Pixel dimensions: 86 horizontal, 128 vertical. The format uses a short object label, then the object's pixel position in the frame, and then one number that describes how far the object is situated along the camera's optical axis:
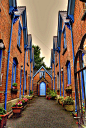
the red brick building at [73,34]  5.48
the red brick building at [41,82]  21.61
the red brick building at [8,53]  5.88
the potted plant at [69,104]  6.97
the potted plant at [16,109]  5.91
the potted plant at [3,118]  3.87
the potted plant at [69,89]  7.79
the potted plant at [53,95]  14.99
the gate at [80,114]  2.72
